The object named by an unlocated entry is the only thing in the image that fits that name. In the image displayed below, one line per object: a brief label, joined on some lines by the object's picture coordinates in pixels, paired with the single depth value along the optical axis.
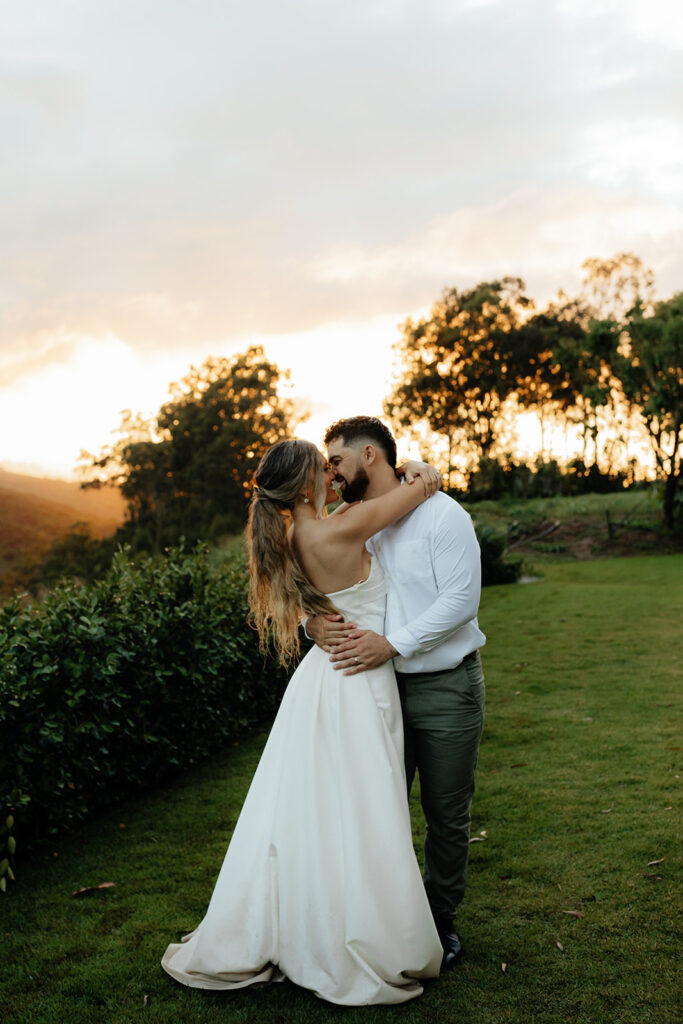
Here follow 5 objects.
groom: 3.13
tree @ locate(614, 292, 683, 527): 22.92
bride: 2.91
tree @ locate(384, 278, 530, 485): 36.44
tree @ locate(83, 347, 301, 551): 41.97
